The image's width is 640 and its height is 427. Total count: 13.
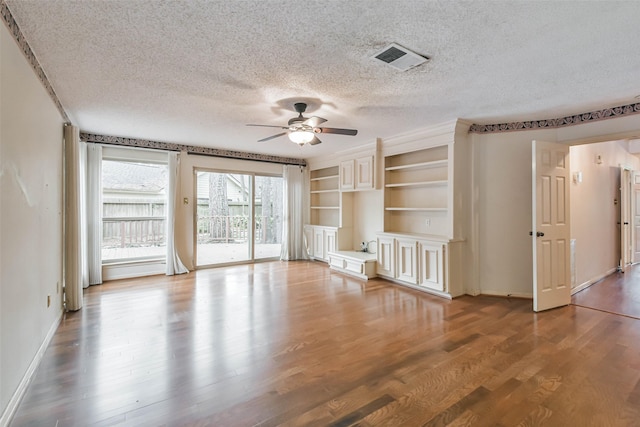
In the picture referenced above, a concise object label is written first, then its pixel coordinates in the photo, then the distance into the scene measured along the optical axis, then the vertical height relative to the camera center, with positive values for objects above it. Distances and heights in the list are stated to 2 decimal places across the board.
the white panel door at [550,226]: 3.86 -0.22
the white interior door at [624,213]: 5.79 -0.10
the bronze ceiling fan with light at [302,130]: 3.47 +0.94
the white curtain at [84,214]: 4.89 +0.02
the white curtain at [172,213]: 5.74 +0.02
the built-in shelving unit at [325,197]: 7.35 +0.38
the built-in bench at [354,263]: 5.49 -0.97
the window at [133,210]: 5.49 +0.09
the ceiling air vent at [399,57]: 2.31 +1.22
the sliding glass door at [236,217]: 6.46 -0.09
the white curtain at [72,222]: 3.79 -0.08
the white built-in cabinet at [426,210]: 4.43 +0.00
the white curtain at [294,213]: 7.29 -0.01
